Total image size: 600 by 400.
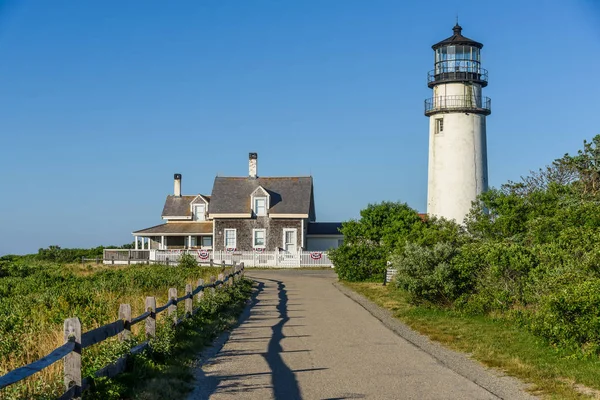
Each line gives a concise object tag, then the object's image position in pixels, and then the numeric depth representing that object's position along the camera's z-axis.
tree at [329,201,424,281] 33.25
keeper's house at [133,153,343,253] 49.03
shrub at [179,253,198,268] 39.75
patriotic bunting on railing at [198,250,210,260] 47.87
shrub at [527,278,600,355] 12.00
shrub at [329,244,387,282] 33.47
